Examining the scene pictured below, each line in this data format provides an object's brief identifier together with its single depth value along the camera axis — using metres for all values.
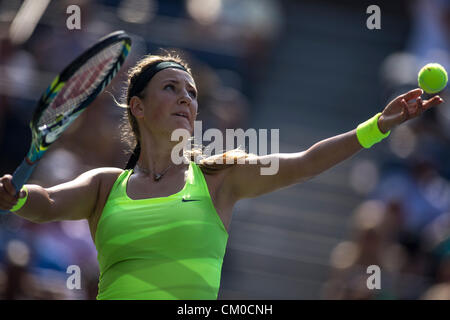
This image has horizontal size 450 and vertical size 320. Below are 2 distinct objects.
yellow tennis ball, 7.23
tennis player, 6.95
